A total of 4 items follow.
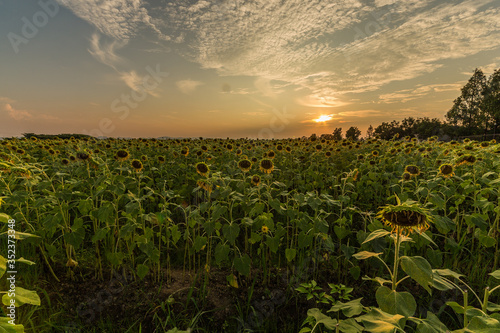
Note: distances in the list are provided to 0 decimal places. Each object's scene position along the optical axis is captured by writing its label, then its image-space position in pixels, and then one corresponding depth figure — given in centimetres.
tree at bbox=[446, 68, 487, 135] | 5612
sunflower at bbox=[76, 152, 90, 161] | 417
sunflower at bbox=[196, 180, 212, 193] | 355
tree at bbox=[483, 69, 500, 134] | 4930
